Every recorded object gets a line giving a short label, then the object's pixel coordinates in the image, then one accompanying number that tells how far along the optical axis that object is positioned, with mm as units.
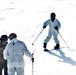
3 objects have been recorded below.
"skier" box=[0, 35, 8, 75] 18453
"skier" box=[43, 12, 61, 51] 25678
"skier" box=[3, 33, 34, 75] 17141
